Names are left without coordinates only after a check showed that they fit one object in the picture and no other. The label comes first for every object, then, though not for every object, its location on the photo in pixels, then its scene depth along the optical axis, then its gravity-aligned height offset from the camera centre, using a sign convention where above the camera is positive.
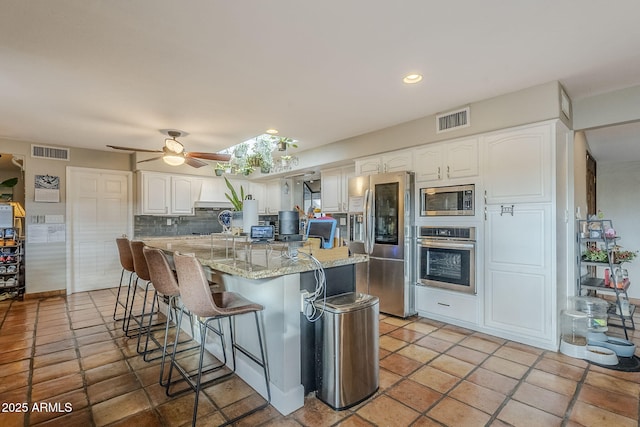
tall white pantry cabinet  2.82 -0.15
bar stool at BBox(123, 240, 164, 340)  2.81 -0.40
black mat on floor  2.48 -1.24
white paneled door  5.22 -0.11
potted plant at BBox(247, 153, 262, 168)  4.68 +0.86
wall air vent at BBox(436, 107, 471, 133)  3.32 +1.05
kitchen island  1.92 -0.60
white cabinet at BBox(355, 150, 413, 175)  3.90 +0.70
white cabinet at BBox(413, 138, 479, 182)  3.34 +0.62
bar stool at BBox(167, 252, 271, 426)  1.75 -0.50
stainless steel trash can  1.94 -0.87
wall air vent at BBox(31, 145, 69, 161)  4.83 +1.03
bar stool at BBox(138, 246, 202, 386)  2.19 -0.42
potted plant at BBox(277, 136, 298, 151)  4.65 +1.10
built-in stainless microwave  3.34 +0.17
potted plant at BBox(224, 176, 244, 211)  3.94 +0.16
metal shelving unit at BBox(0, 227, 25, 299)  4.73 -0.69
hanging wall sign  4.87 +0.45
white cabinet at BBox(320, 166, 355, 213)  5.17 +0.46
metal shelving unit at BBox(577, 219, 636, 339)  3.07 -0.51
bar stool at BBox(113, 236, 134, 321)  3.29 -0.40
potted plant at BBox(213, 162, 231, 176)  5.71 +0.88
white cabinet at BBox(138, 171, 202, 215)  5.61 +0.44
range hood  6.25 +0.42
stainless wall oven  3.31 -0.48
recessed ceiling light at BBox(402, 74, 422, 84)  2.63 +1.19
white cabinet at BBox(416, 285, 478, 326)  3.34 -1.02
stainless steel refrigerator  3.71 -0.34
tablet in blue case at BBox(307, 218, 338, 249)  2.28 -0.11
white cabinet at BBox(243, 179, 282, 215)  6.94 +0.50
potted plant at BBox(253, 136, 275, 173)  4.83 +1.06
